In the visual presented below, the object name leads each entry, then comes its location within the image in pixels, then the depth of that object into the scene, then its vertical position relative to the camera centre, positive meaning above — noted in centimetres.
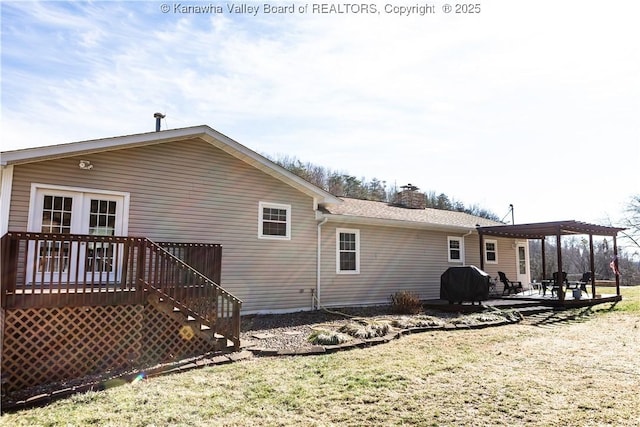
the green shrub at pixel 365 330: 739 -142
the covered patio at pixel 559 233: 1267 +93
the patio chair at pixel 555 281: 1453 -88
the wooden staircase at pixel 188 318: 606 -98
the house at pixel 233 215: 750 +100
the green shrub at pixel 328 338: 684 -144
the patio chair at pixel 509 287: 1488 -114
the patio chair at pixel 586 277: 1523 -75
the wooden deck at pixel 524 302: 1134 -145
